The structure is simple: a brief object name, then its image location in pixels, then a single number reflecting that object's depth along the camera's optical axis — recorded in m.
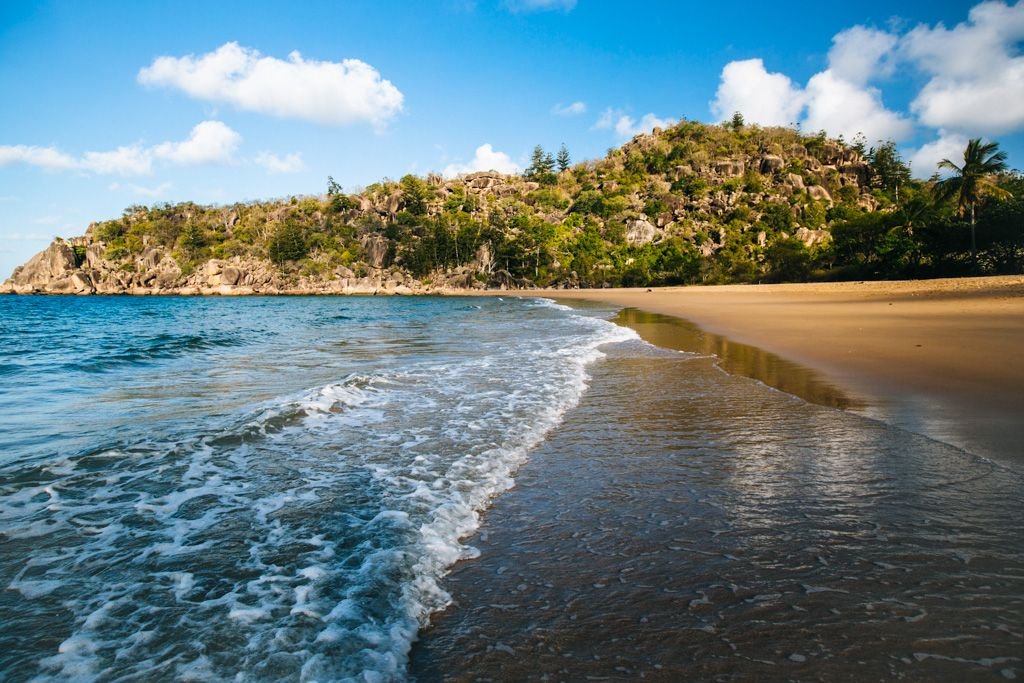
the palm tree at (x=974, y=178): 38.69
